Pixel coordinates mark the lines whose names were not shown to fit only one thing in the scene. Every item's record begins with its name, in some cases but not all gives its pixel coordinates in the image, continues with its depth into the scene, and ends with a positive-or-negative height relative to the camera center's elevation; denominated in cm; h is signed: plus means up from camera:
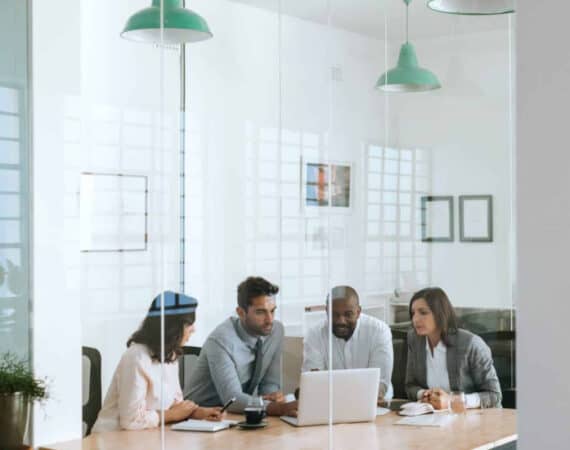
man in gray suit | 306 -41
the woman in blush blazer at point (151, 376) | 343 -53
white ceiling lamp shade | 249 +61
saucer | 311 -63
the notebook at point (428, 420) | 265 -53
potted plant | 345 -61
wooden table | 258 -62
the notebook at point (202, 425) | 324 -67
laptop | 280 -49
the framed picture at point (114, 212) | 354 +8
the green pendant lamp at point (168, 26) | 335 +76
